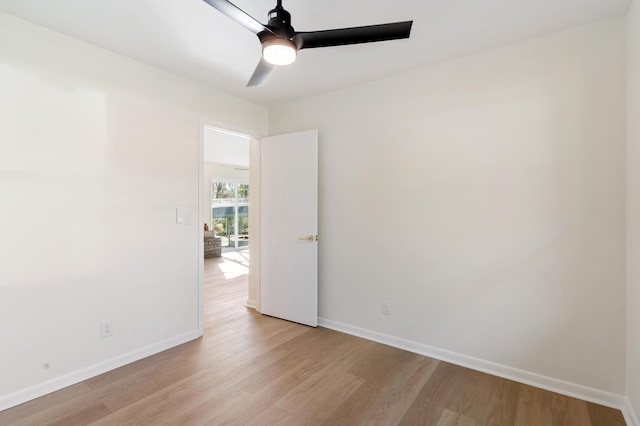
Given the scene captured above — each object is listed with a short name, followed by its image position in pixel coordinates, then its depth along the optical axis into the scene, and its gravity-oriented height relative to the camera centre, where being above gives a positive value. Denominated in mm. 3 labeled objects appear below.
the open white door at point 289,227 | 3346 -167
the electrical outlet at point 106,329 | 2414 -916
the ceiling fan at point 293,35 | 1475 +877
